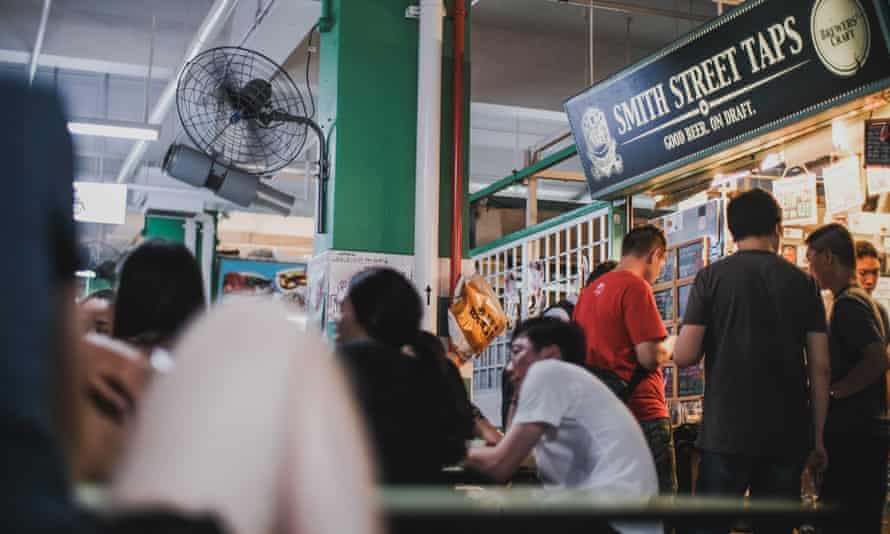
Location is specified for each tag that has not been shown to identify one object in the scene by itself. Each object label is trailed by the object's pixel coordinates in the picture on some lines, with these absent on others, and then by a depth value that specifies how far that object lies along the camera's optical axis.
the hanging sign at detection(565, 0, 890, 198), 4.59
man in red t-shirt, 4.38
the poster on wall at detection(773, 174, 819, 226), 5.82
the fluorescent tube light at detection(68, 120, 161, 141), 9.91
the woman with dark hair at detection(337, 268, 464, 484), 2.43
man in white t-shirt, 3.07
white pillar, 5.97
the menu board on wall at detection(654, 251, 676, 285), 6.58
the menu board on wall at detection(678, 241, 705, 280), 6.27
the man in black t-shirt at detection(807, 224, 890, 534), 4.16
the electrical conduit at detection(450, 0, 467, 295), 6.11
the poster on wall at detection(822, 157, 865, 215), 5.54
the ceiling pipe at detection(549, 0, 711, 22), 7.39
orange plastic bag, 5.90
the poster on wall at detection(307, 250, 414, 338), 5.93
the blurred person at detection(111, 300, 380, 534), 0.79
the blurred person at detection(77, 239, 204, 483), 2.26
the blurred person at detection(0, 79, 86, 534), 0.71
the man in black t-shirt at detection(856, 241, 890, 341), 5.07
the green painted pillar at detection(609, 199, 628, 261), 6.57
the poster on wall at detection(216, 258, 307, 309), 13.04
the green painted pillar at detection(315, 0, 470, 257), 6.08
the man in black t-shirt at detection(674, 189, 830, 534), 3.54
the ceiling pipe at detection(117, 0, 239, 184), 8.38
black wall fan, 5.96
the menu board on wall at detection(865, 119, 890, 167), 4.99
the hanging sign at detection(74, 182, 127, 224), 12.02
